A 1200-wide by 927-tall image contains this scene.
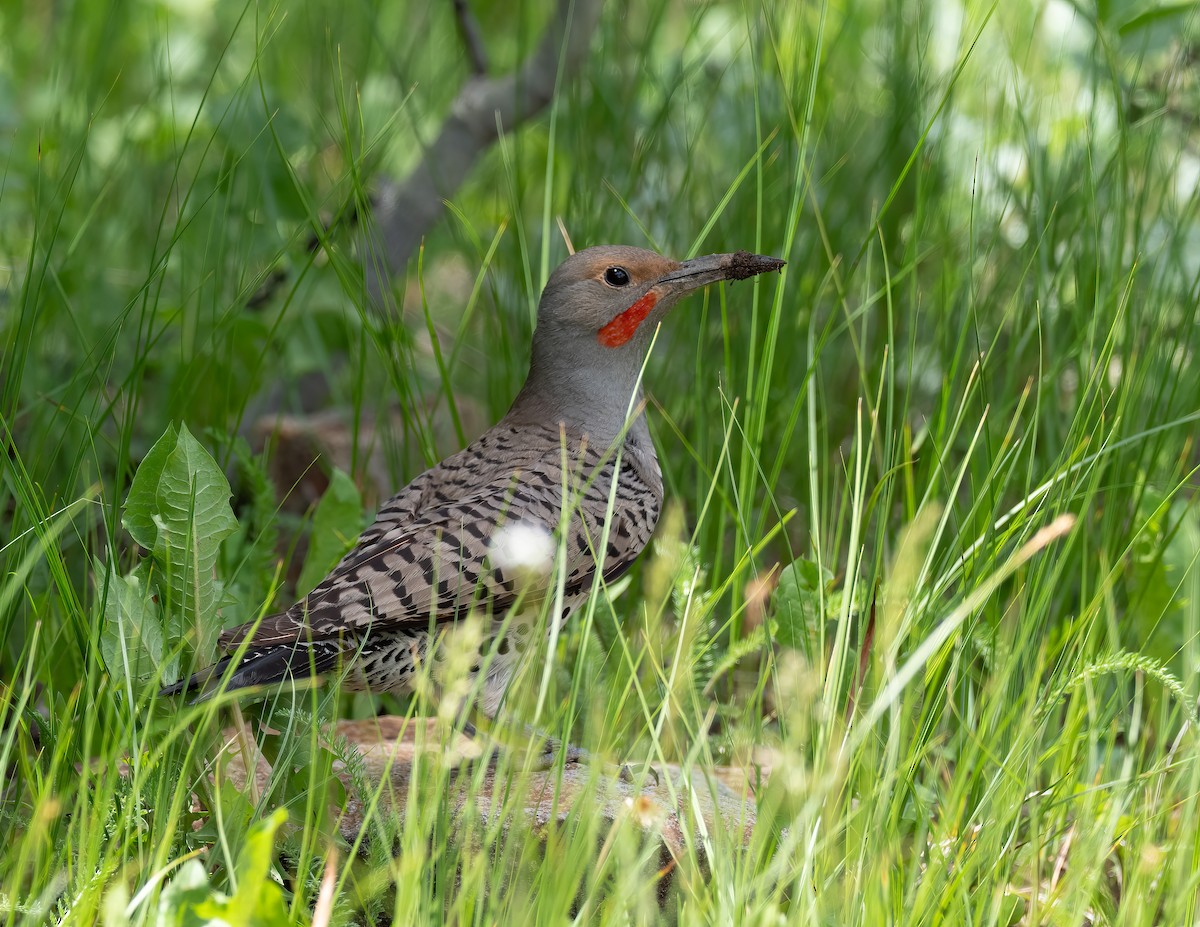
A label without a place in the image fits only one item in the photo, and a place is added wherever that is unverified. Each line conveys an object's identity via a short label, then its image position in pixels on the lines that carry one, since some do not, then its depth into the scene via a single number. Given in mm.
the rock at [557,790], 5187
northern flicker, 5809
